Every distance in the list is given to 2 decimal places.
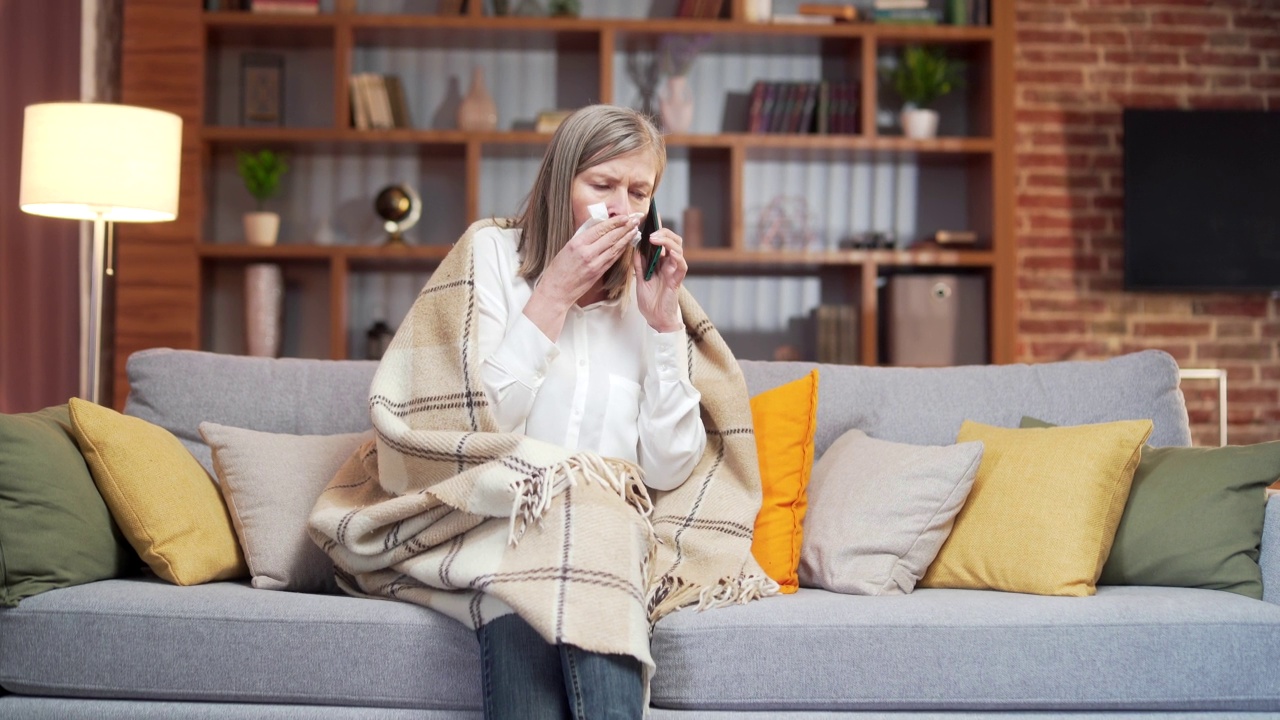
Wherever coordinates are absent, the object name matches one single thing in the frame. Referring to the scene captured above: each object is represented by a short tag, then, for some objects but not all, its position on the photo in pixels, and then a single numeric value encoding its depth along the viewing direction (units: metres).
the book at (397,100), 4.17
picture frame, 4.25
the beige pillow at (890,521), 1.92
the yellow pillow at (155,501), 1.86
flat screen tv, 4.43
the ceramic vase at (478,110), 4.17
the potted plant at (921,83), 4.20
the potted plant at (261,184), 4.08
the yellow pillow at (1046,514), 1.86
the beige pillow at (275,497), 1.91
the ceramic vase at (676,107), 4.20
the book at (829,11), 4.20
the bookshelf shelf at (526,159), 4.04
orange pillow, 2.00
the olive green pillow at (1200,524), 1.89
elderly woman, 1.55
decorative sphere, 4.16
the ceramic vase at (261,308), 4.07
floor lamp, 2.78
